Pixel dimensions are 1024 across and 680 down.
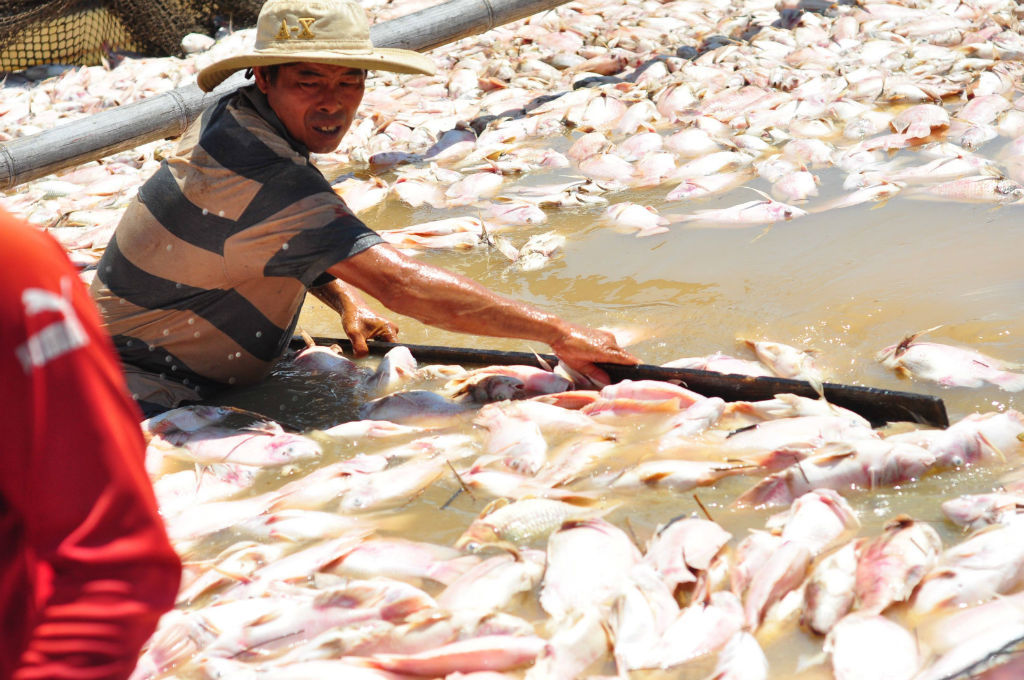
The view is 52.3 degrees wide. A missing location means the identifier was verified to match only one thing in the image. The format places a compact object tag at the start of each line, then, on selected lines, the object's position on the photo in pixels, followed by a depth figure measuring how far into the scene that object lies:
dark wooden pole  2.68
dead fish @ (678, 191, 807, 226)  4.43
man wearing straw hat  3.00
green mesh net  8.66
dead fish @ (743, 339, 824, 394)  3.11
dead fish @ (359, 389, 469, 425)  3.19
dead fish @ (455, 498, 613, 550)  2.35
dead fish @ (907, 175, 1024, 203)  4.23
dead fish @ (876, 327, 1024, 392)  2.85
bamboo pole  5.45
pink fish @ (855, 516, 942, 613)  1.96
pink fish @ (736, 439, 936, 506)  2.39
